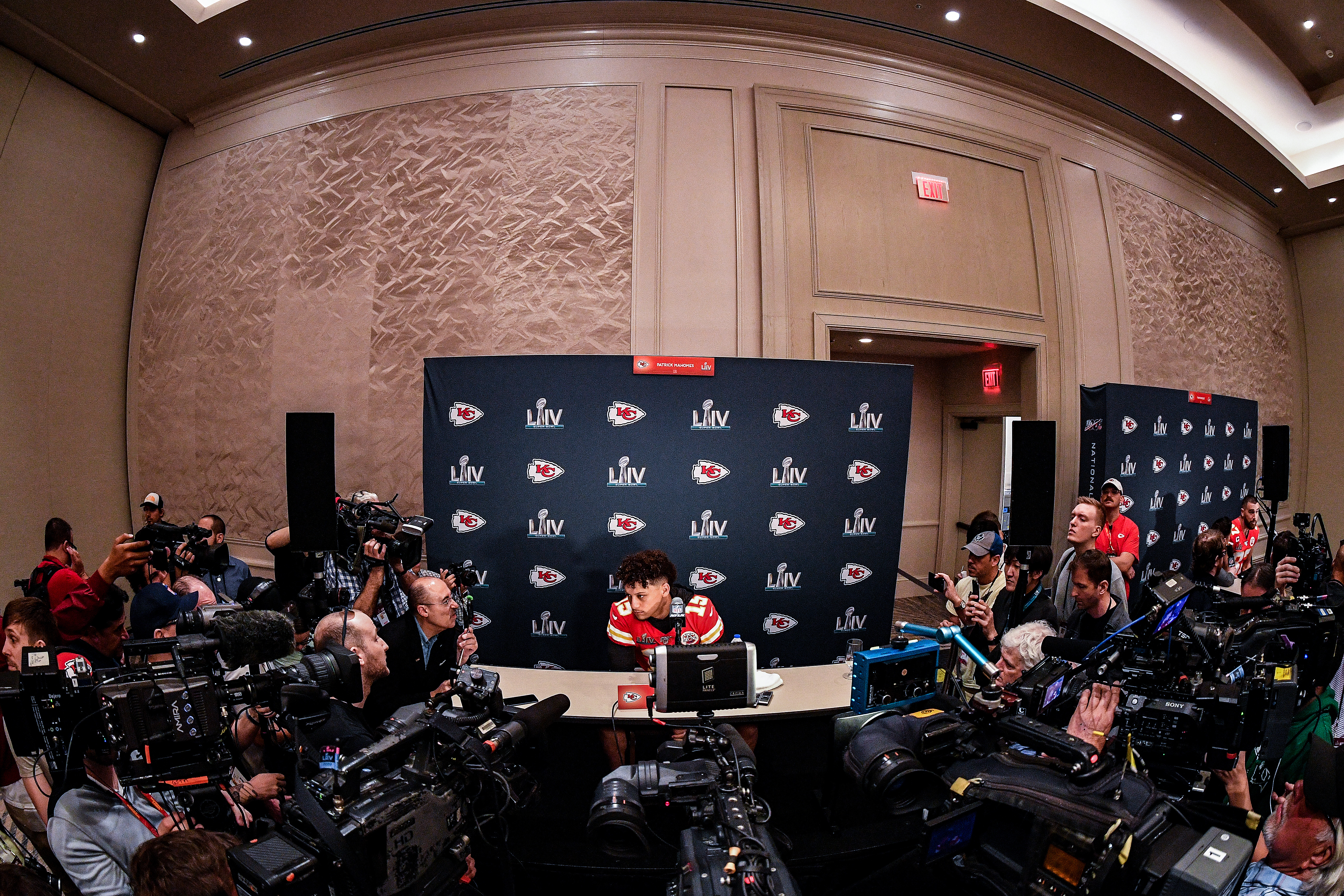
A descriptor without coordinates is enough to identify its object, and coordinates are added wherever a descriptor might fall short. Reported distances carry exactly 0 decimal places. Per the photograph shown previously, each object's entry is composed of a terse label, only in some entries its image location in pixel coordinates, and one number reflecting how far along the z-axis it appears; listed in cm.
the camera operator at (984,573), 368
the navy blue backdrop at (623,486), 434
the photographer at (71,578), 221
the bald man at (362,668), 209
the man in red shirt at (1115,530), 524
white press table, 270
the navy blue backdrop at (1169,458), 594
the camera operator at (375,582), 340
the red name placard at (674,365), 432
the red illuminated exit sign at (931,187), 555
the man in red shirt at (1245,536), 580
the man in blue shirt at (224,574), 418
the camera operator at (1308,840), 160
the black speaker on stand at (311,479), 426
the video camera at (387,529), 313
